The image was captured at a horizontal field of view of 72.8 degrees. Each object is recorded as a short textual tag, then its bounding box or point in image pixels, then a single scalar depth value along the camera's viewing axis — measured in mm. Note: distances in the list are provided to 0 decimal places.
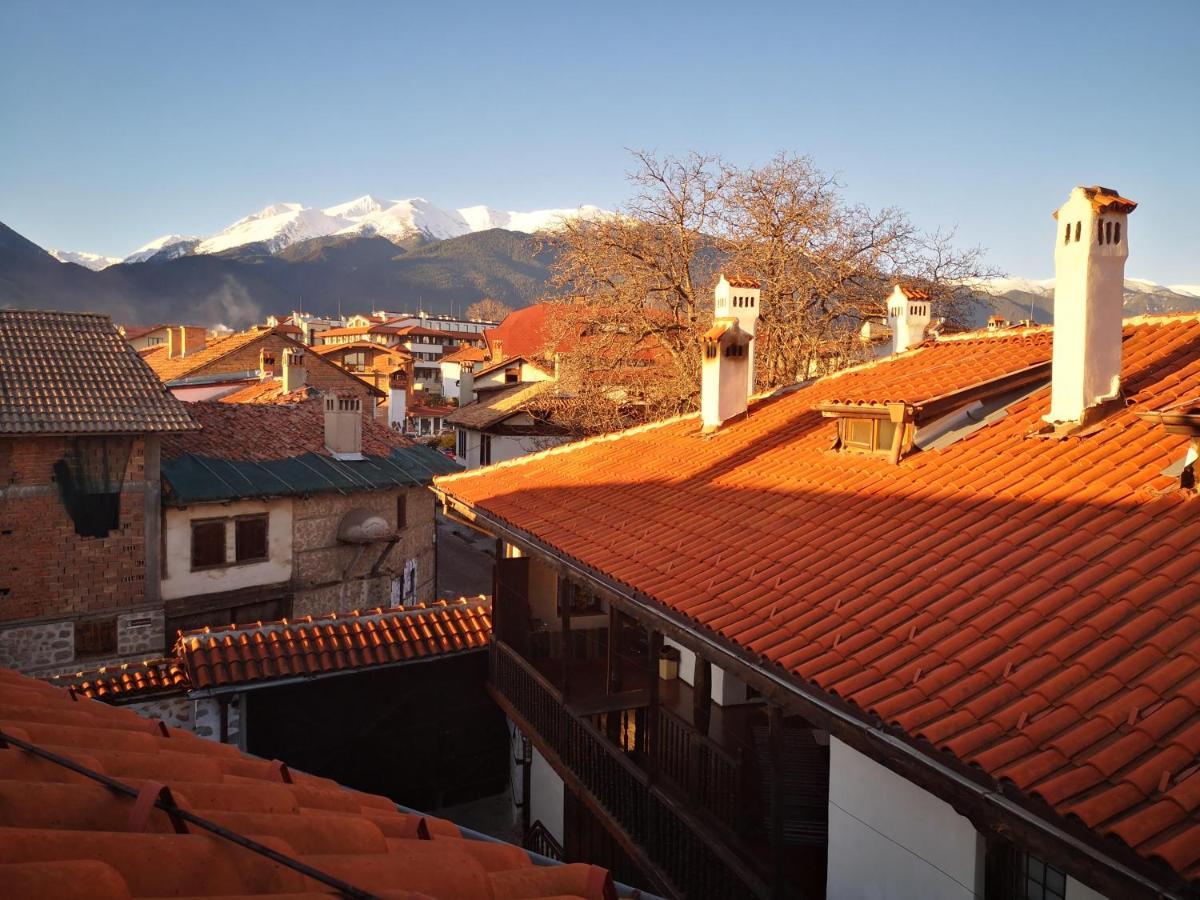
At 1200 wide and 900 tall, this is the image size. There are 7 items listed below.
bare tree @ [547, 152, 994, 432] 20188
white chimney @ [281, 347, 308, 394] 24766
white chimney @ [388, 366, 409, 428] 46250
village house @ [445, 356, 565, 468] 29109
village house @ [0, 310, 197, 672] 15031
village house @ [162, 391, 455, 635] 17000
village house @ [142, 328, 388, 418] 33969
